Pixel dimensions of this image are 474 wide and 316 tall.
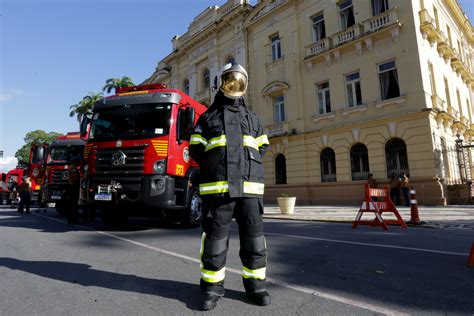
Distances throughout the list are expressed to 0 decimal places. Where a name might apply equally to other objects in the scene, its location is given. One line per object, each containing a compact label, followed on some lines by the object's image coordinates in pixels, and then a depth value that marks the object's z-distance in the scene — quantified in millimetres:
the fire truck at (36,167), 11130
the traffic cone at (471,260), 3602
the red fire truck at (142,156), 5941
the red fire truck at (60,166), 10250
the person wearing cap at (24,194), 12673
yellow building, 13664
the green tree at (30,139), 59512
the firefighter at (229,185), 2562
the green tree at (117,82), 31344
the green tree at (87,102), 33406
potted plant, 11273
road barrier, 6930
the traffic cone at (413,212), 7400
